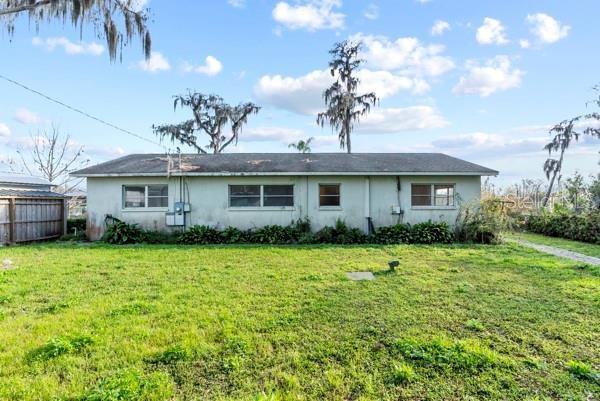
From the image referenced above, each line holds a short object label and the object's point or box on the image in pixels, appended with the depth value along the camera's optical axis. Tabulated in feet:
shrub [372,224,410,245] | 36.22
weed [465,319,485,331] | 13.07
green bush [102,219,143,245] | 35.91
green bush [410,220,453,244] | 36.22
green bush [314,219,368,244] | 36.14
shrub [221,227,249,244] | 36.70
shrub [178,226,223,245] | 36.40
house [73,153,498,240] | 38.86
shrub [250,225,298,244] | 36.63
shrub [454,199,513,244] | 36.17
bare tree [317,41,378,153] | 68.33
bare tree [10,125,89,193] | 79.87
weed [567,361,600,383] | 9.86
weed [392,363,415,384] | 9.75
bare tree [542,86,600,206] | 65.00
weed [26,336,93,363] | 10.76
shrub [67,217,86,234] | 44.68
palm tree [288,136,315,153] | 85.61
